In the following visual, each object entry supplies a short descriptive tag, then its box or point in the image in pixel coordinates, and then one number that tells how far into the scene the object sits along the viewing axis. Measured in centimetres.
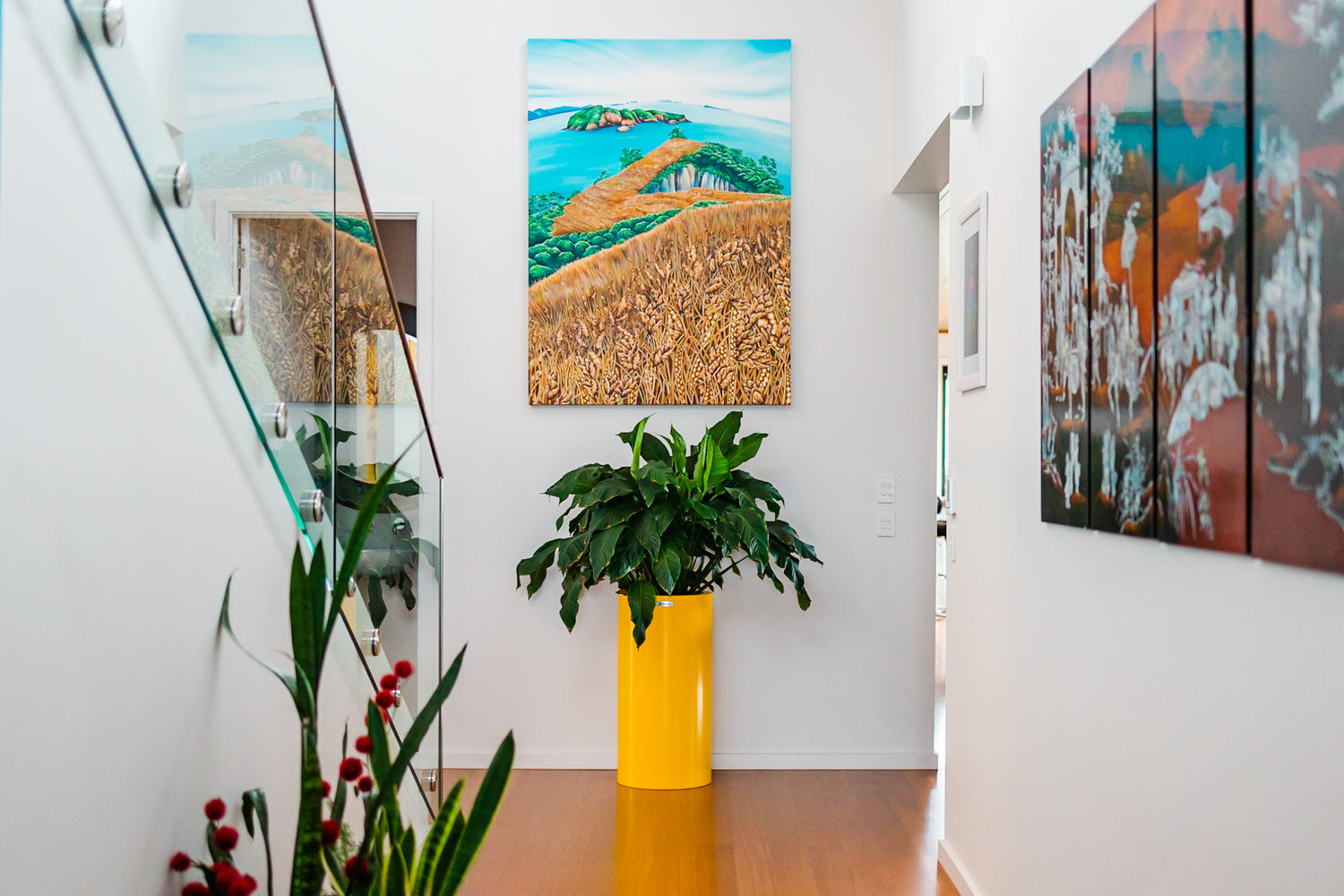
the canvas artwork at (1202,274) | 146
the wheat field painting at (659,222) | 417
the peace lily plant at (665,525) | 350
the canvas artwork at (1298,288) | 125
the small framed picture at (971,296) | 279
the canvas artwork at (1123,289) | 177
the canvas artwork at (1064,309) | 205
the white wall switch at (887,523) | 420
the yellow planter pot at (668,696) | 370
